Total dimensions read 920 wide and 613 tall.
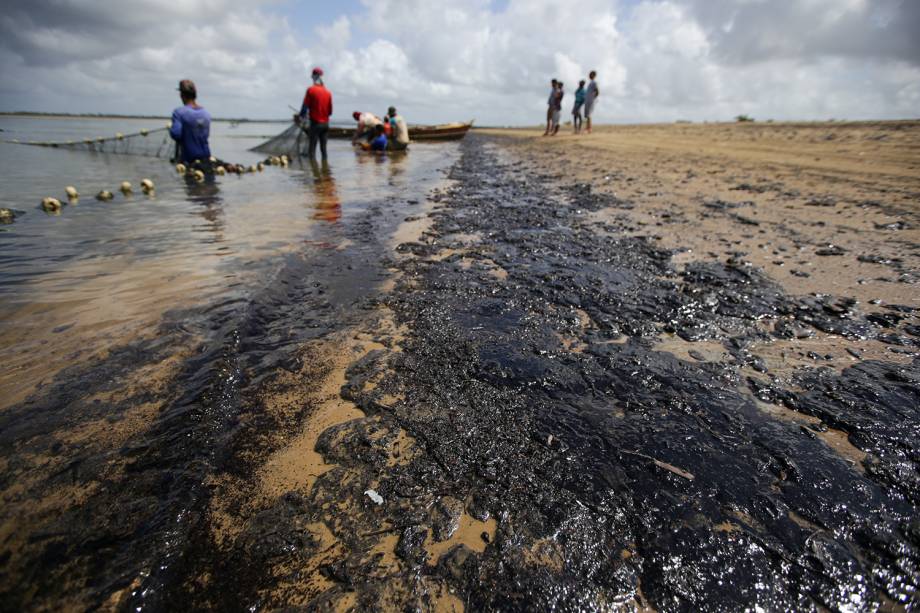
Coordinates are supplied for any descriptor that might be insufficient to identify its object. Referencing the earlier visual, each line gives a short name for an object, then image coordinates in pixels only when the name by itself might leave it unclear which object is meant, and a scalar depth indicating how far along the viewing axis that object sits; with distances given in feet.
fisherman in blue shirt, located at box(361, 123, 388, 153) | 64.75
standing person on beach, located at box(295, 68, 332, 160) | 39.89
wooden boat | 94.43
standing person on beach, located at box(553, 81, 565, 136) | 64.72
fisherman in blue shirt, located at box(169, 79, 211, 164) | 28.52
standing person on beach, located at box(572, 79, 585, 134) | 63.30
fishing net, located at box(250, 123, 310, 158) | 52.19
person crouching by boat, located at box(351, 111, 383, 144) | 68.08
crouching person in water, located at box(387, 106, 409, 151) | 65.10
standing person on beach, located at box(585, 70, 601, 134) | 59.84
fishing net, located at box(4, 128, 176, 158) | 47.55
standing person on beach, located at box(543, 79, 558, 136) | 63.70
